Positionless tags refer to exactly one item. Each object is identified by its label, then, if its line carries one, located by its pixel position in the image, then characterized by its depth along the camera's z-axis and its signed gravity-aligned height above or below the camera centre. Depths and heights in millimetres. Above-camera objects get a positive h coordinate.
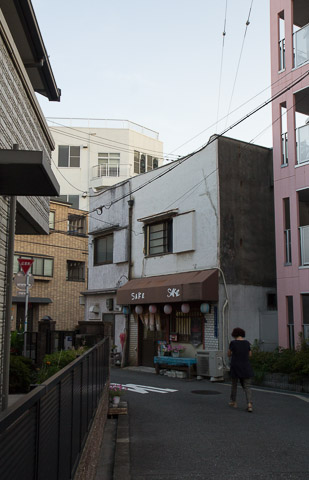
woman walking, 10289 -989
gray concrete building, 16891 +2358
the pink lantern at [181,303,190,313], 17184 +278
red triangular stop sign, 13900 +1454
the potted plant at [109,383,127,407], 10203 -1642
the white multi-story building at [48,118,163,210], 41500 +13520
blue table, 16703 -1635
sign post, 13880 +1428
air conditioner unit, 15737 -1533
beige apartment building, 32844 +3342
